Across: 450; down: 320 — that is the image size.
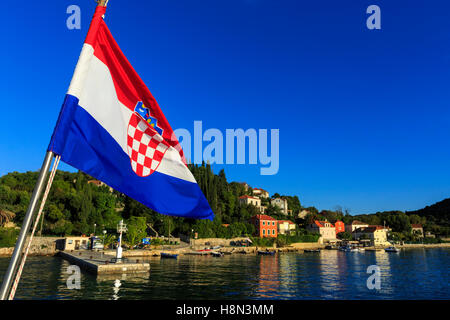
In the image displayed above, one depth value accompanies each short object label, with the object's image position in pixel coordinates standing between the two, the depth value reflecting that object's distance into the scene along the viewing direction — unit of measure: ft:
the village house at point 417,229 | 432.66
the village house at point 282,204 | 414.45
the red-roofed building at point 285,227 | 325.62
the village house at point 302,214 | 416.83
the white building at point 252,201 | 363.39
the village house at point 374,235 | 360.07
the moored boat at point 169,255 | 174.70
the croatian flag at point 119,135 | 12.99
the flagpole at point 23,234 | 9.55
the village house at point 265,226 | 293.84
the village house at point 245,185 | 445.99
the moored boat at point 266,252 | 230.68
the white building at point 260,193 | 451.12
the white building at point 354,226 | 401.90
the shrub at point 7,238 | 177.58
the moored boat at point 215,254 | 206.98
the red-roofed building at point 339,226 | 385.29
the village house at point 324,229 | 343.09
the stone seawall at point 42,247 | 173.78
